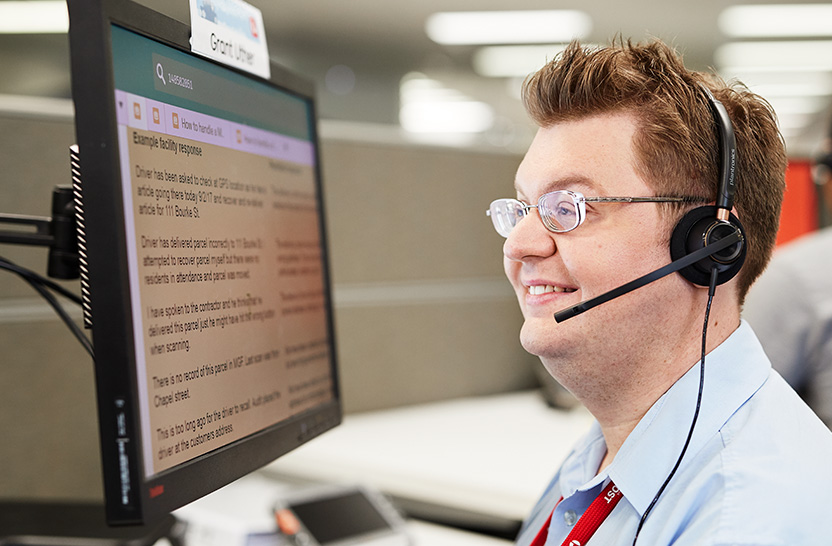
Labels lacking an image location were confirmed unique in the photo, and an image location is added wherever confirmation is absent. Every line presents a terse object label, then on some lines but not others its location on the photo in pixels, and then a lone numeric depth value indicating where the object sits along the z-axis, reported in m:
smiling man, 0.59
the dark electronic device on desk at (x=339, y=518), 1.00
